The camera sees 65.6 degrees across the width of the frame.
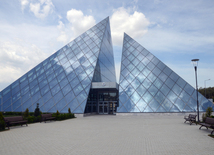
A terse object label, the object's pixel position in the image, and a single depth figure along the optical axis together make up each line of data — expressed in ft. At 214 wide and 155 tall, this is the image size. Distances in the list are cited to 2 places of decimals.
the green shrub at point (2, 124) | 36.06
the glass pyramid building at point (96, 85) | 78.25
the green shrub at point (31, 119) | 49.28
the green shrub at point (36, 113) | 58.95
